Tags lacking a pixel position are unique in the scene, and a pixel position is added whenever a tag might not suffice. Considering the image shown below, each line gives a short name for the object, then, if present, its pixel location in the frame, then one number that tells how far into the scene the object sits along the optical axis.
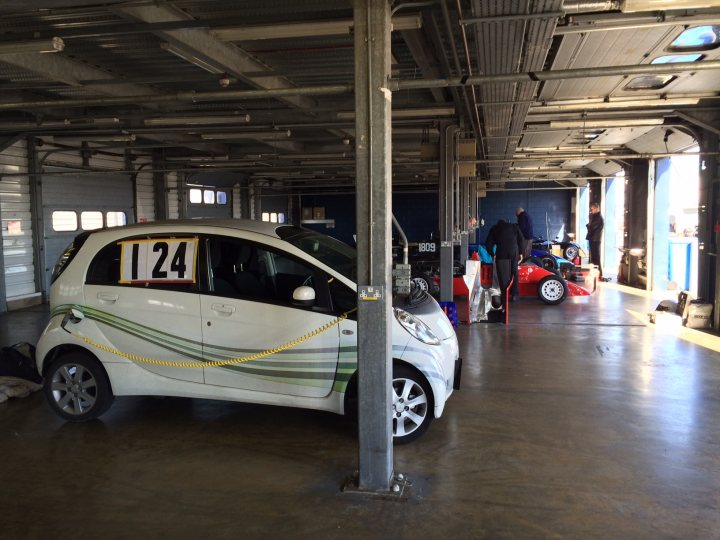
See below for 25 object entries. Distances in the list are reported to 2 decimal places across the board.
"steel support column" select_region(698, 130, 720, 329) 9.76
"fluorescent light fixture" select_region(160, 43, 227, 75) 5.86
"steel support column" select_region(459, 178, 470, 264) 14.92
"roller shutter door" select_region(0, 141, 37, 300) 11.86
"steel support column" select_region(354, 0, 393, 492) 3.75
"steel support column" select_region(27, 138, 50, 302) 12.47
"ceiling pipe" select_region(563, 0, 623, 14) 4.20
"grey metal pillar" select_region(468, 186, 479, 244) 19.66
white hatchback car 4.73
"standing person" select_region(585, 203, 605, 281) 17.98
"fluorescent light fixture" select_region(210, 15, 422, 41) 5.39
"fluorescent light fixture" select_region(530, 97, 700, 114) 9.11
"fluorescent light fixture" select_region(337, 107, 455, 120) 9.07
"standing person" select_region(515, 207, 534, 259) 14.31
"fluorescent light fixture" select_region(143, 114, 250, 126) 9.01
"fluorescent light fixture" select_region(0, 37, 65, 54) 5.20
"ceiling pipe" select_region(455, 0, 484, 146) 5.25
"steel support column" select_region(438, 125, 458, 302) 10.09
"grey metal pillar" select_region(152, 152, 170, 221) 16.56
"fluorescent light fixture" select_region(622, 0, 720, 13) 4.07
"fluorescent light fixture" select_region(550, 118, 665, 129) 10.38
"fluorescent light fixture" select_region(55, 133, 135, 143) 10.91
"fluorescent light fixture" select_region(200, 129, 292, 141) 10.81
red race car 12.77
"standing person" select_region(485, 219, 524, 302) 11.47
